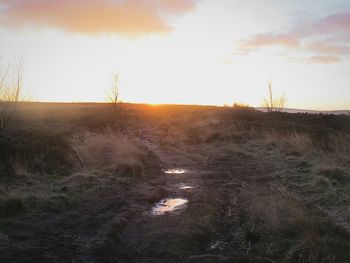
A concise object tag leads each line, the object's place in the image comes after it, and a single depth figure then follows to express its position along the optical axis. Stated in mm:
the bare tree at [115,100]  57219
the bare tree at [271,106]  58750
